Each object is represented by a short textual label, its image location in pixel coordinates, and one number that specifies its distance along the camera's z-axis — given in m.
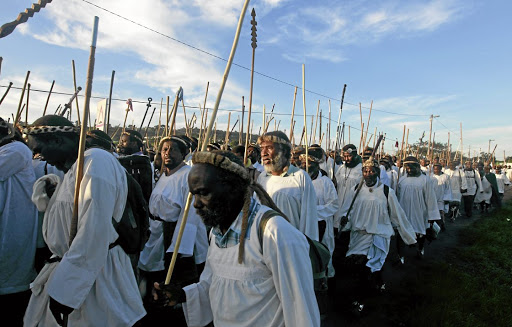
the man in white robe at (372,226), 4.93
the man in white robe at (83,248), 2.07
